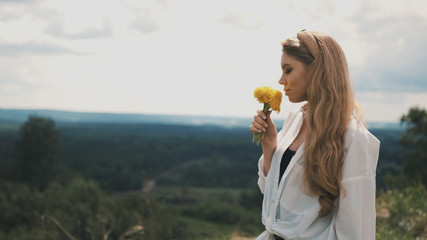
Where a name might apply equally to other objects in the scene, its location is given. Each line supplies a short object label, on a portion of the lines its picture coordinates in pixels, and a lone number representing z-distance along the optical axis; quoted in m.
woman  2.04
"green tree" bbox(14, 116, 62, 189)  51.06
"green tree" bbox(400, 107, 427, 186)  17.61
